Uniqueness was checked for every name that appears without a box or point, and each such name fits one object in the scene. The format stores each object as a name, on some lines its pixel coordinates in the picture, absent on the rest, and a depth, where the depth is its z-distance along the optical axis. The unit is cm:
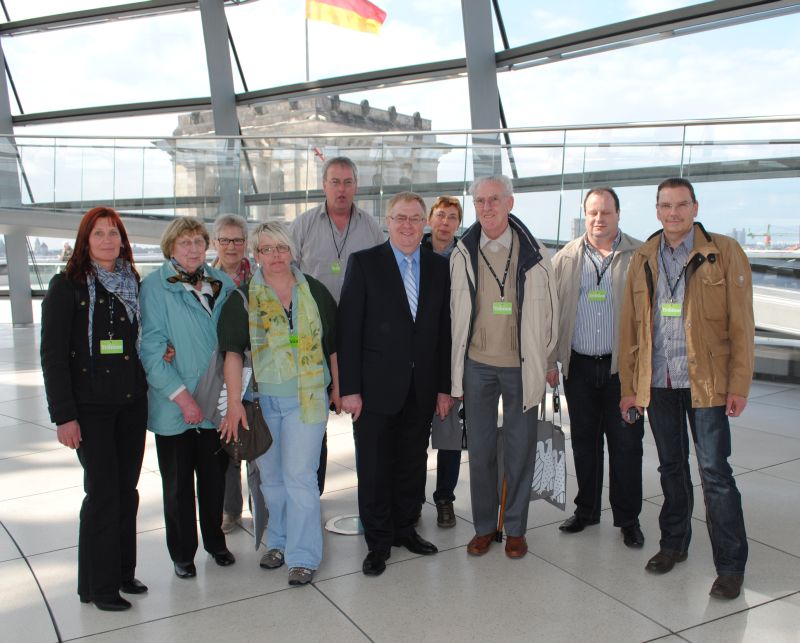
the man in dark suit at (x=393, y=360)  295
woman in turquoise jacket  270
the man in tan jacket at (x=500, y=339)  300
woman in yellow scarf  277
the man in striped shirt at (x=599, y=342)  319
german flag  952
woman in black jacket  243
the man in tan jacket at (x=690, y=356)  271
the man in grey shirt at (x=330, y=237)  362
